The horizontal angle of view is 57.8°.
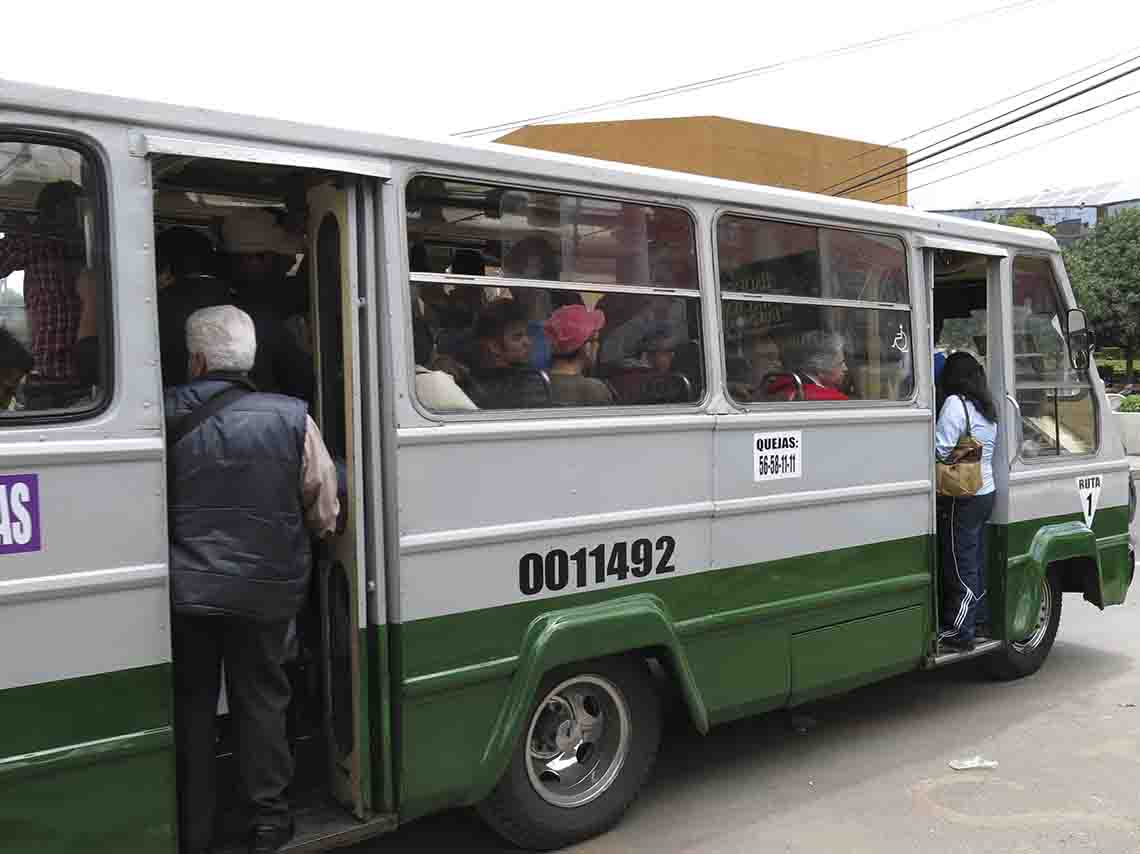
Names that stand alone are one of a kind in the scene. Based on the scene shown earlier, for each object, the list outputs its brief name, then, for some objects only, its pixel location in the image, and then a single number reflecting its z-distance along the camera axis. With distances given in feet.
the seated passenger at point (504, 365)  11.27
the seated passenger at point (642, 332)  12.37
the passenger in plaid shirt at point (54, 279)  8.69
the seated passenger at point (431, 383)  10.69
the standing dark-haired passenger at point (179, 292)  10.69
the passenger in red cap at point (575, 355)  11.89
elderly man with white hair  9.33
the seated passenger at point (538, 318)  11.61
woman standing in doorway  16.66
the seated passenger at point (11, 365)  8.55
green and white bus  8.71
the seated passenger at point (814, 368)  14.15
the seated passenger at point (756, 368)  13.48
